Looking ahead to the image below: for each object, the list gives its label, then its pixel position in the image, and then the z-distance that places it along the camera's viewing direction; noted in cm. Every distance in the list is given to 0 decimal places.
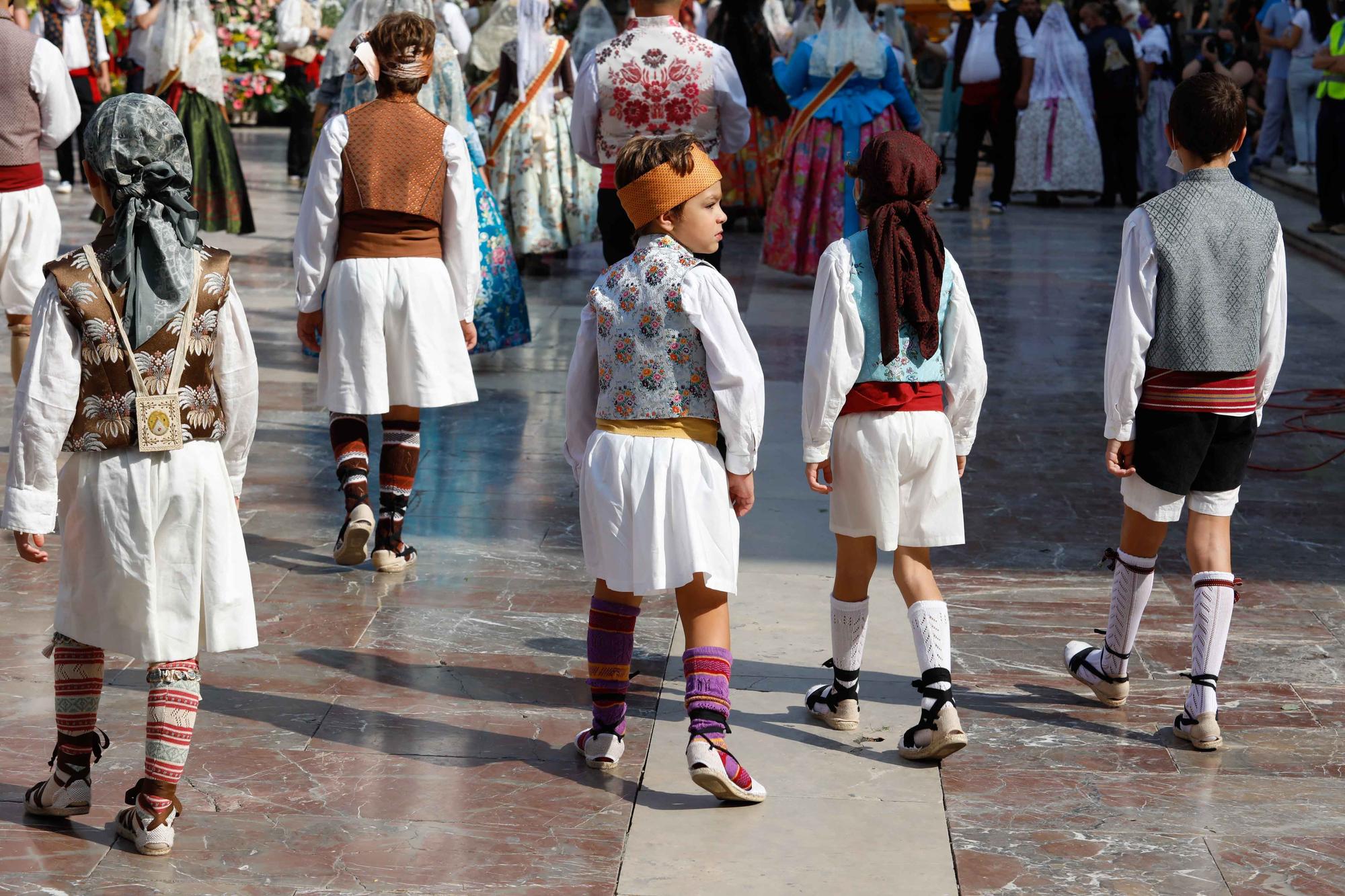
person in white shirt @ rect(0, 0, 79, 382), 678
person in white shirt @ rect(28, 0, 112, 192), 1443
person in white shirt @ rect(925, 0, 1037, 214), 1576
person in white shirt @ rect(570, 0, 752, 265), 727
